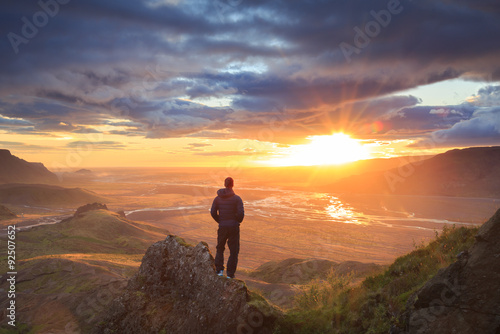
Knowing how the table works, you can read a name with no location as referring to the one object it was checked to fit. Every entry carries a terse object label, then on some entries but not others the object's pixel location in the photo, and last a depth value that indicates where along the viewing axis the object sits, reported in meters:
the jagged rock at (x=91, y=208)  68.07
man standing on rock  8.62
